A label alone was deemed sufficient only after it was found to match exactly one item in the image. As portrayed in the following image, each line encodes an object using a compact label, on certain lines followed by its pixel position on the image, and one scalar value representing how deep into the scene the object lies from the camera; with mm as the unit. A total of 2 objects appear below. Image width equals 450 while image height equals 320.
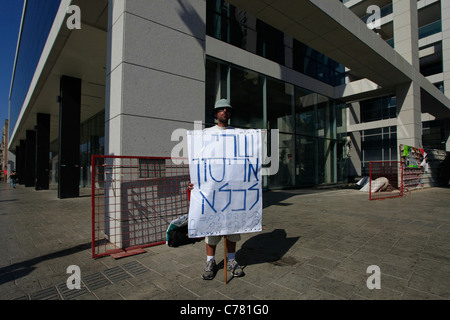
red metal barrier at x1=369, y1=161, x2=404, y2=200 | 10796
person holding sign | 2857
